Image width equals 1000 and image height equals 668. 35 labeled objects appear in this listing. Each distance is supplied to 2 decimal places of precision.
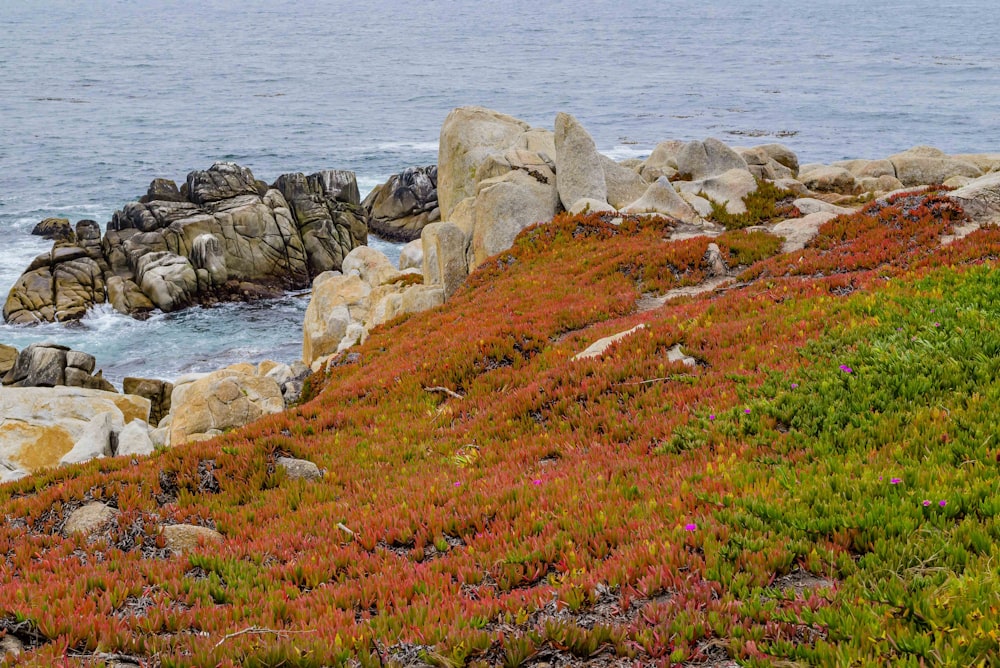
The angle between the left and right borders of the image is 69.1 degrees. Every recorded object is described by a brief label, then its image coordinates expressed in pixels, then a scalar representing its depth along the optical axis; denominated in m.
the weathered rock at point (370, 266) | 39.86
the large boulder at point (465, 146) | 38.12
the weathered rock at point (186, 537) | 9.66
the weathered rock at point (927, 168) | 40.69
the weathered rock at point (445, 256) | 31.31
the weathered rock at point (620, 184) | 36.09
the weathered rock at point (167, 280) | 46.38
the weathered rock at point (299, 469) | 12.07
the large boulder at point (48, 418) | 24.28
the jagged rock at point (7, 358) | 35.06
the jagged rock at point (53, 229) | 55.22
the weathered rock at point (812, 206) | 29.12
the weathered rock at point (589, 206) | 30.97
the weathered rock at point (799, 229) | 24.00
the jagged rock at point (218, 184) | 54.12
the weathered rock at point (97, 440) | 21.48
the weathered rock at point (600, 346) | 14.81
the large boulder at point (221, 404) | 21.69
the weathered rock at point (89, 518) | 10.27
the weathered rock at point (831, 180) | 37.78
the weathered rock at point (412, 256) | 43.71
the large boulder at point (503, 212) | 31.27
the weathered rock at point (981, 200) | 19.98
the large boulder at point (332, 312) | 34.59
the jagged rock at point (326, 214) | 53.62
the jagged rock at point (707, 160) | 36.66
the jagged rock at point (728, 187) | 31.23
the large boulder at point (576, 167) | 33.00
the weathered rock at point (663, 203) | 30.06
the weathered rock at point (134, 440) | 21.84
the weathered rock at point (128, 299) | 45.72
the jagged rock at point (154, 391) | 32.17
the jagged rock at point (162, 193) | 55.16
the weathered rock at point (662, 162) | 39.22
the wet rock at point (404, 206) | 62.31
